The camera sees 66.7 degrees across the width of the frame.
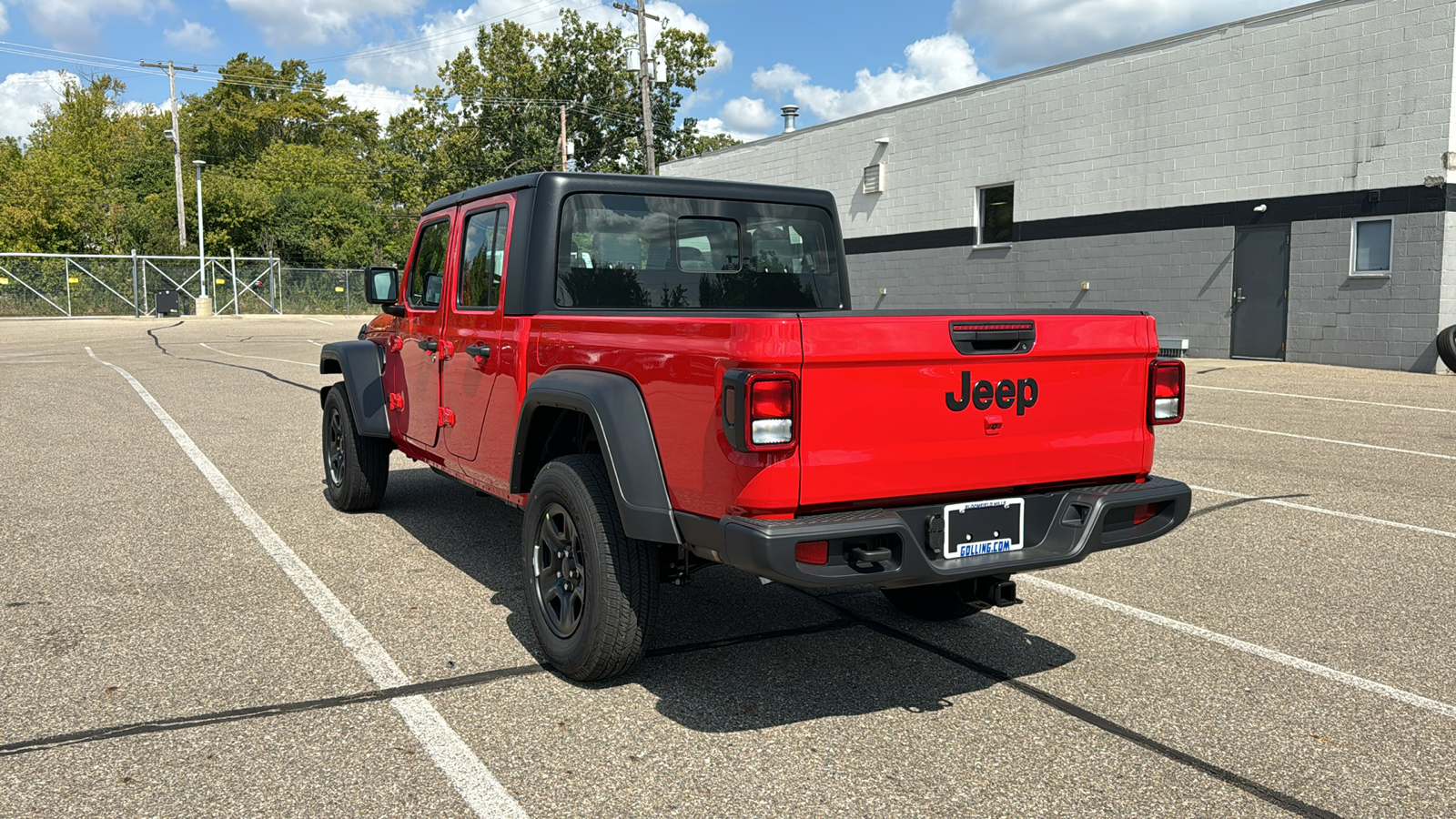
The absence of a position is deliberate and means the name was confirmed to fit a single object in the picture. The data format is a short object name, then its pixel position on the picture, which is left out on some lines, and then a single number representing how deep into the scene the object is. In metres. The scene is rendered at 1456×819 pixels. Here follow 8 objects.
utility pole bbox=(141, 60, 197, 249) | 49.81
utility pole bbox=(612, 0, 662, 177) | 33.25
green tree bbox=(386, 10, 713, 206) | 52.12
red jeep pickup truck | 3.39
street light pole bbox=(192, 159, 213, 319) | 40.94
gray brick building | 16.41
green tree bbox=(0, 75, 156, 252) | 53.25
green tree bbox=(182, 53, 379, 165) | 78.49
